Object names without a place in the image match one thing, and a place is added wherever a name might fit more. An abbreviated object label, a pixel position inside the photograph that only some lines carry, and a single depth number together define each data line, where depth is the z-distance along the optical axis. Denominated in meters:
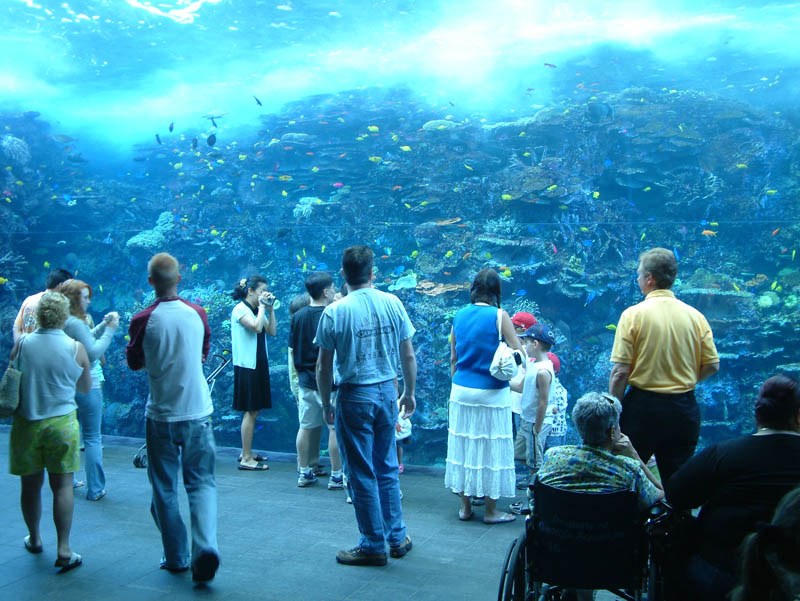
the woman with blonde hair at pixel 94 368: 3.86
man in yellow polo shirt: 3.10
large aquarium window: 10.88
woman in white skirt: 3.82
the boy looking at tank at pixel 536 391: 4.08
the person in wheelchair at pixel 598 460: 2.21
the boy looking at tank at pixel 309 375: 4.81
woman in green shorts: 3.21
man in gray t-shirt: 3.27
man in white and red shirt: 3.02
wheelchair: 2.08
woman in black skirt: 5.43
